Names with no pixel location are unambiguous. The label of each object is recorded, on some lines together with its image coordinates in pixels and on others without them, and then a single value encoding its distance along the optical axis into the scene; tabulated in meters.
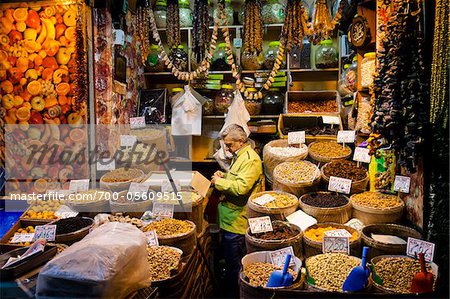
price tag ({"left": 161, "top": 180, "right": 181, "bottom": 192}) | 3.46
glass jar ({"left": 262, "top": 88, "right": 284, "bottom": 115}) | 5.31
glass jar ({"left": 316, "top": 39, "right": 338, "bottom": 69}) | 5.19
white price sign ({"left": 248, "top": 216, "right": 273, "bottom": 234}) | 2.89
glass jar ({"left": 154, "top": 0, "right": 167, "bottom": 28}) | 5.37
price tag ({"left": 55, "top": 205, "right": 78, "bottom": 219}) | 3.29
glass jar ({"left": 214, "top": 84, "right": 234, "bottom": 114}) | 5.40
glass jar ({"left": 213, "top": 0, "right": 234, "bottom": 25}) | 5.32
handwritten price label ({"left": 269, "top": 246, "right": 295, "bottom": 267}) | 2.60
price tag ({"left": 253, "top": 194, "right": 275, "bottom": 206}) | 3.21
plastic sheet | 1.52
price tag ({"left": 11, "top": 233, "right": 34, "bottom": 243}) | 2.94
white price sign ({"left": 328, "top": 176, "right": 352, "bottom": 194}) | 3.20
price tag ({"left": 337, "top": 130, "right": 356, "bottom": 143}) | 3.73
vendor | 3.60
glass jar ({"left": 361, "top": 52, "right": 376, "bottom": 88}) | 3.40
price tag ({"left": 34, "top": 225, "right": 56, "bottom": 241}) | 2.83
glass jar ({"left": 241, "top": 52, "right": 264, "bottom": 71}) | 5.24
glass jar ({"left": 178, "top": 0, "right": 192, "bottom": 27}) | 5.31
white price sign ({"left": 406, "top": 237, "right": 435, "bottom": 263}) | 2.33
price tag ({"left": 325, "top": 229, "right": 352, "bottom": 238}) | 2.71
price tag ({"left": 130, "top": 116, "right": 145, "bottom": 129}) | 4.69
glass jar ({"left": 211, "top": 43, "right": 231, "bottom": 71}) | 5.43
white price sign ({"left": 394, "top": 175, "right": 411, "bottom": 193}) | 2.80
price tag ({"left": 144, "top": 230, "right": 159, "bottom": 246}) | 2.81
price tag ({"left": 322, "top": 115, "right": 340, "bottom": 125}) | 4.36
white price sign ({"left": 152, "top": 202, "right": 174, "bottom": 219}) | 3.28
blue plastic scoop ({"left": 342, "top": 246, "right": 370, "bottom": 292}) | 2.07
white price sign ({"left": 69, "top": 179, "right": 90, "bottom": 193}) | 3.62
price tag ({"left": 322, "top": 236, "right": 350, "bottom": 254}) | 2.59
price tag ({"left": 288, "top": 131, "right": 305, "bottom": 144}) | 4.01
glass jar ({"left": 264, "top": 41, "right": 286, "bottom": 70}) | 5.21
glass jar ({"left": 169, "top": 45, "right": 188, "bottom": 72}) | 5.36
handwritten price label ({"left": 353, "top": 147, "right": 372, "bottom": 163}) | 3.44
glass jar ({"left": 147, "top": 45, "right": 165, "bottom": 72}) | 5.56
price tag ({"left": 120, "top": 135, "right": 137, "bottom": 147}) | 4.48
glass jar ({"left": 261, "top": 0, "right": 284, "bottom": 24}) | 5.14
